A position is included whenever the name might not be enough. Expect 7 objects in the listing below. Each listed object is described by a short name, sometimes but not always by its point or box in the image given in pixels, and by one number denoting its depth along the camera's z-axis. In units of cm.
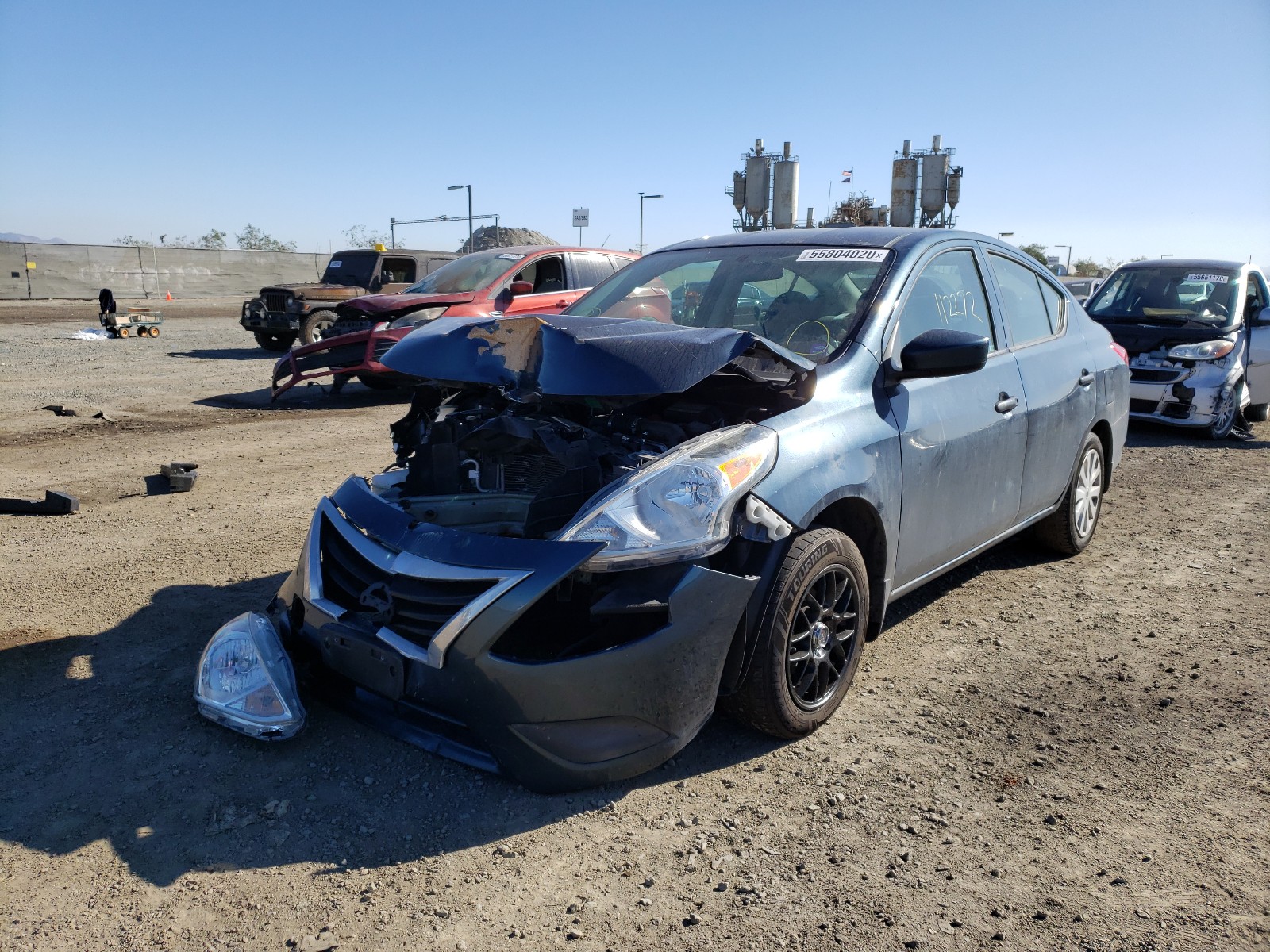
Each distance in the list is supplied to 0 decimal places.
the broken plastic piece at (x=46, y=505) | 587
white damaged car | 934
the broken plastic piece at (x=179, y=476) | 649
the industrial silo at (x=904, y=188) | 5825
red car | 1002
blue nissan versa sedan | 271
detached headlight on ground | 309
